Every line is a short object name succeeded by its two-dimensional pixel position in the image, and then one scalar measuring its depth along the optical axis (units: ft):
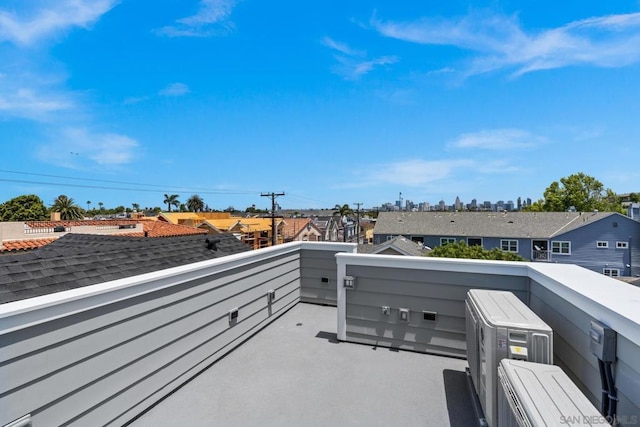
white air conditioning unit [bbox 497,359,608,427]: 3.52
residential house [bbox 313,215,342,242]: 121.39
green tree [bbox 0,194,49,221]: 113.60
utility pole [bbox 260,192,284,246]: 75.41
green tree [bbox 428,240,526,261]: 44.32
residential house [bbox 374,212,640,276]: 64.08
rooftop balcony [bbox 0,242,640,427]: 5.06
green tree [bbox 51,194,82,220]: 120.47
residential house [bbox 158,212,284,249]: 80.94
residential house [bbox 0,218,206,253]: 33.40
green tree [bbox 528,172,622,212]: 102.89
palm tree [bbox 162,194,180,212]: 203.31
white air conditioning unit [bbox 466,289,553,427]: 5.37
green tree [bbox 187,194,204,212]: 198.63
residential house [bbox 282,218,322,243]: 100.63
